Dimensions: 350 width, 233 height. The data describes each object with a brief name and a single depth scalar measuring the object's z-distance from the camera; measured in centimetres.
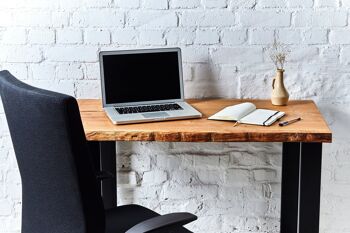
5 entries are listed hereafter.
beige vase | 246
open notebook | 223
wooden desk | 211
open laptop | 245
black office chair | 158
